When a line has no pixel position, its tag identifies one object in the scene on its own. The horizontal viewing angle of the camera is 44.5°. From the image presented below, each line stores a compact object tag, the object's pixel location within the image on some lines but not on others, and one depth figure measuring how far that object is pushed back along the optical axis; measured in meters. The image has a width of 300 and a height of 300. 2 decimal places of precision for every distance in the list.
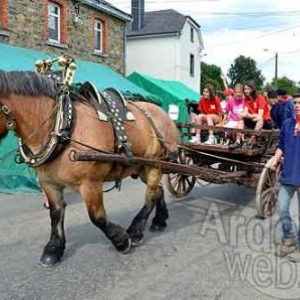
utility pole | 43.22
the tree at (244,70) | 57.95
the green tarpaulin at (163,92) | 14.69
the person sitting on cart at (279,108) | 6.55
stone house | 10.25
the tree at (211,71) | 50.34
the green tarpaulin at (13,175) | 7.38
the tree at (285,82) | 62.13
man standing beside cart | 3.90
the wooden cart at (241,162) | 5.17
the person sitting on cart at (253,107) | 6.00
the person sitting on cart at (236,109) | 6.13
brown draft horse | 3.42
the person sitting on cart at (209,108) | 6.41
